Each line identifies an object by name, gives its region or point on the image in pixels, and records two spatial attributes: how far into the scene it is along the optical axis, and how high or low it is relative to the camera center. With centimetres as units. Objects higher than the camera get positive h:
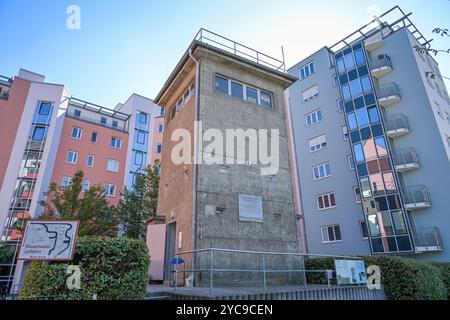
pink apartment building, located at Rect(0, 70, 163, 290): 2559 +1283
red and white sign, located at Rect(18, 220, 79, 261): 614 +73
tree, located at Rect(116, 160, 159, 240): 2362 +550
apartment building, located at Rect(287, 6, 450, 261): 1966 +905
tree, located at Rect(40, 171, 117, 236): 2064 +458
